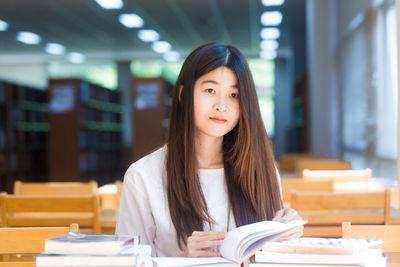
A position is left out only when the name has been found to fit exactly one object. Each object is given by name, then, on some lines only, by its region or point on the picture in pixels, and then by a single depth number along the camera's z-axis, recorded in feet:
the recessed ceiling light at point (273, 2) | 28.64
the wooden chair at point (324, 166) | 14.65
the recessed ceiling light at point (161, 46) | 42.17
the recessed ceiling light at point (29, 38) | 33.42
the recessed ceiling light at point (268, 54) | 48.14
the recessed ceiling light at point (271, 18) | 31.65
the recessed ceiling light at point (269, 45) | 42.68
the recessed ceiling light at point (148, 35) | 36.96
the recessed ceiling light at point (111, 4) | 26.81
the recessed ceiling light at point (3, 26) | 25.62
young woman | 4.72
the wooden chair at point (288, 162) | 24.07
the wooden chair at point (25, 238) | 4.76
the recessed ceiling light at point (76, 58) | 46.86
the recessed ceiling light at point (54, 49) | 41.22
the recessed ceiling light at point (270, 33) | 37.29
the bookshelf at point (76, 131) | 27.89
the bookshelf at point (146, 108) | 30.04
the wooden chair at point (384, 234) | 4.55
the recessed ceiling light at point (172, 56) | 46.64
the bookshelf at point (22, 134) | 27.17
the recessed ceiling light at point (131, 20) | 30.40
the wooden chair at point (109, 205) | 8.04
